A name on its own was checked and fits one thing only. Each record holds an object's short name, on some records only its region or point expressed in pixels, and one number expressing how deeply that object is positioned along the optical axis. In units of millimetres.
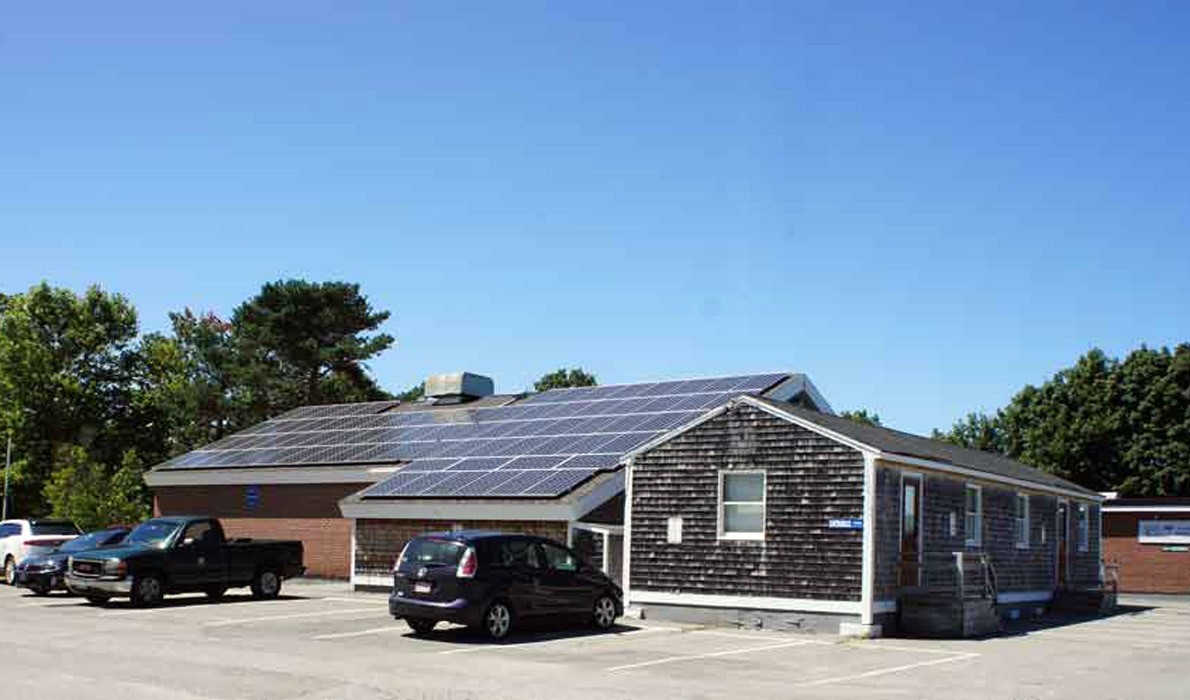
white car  31438
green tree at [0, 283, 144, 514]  67188
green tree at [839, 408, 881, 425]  94475
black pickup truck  24891
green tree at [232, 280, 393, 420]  65125
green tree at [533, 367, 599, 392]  84562
